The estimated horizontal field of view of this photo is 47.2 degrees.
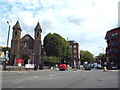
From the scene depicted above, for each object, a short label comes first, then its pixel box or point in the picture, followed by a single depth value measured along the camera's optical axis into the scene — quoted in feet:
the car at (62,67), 123.72
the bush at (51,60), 182.89
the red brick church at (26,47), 208.74
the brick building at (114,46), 184.36
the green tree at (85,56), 366.10
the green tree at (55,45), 210.18
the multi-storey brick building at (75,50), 313.48
